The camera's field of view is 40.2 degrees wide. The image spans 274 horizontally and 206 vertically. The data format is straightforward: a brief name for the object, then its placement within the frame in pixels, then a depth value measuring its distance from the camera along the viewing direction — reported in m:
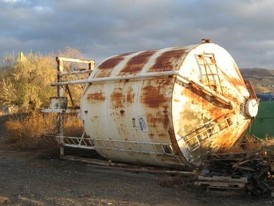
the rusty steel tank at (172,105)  8.90
